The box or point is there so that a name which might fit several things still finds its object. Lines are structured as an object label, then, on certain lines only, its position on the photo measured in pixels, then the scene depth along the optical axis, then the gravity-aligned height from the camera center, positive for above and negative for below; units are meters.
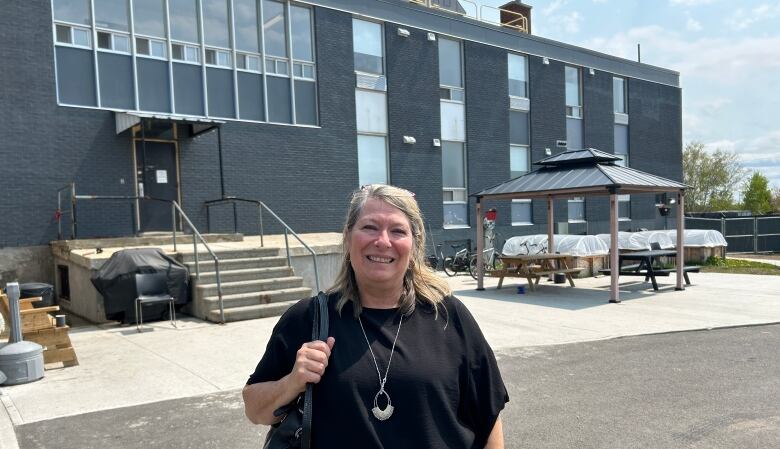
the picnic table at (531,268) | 12.71 -1.55
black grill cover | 9.16 -1.05
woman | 1.80 -0.50
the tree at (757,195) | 48.22 -0.17
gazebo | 11.00 +0.32
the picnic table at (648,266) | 12.51 -1.52
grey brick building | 12.31 +2.81
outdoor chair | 9.05 -1.25
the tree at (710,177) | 47.88 +1.45
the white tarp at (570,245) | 16.28 -1.30
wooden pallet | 6.62 -1.36
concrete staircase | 9.58 -1.32
